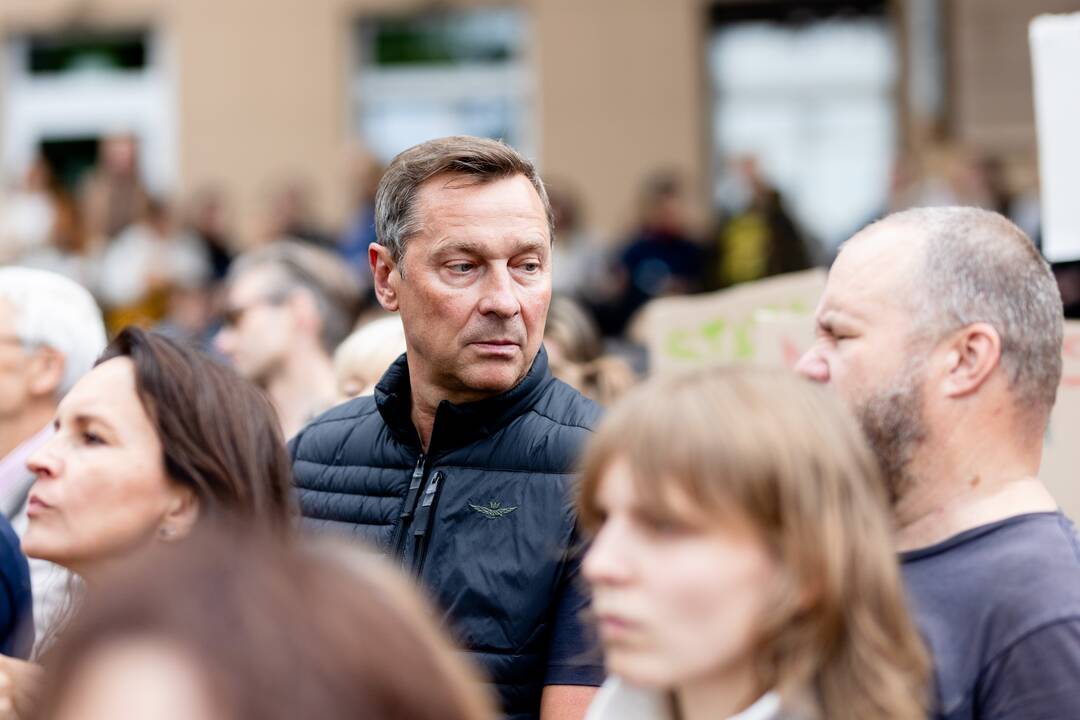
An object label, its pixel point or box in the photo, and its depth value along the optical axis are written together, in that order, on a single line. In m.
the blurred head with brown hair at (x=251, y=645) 2.44
